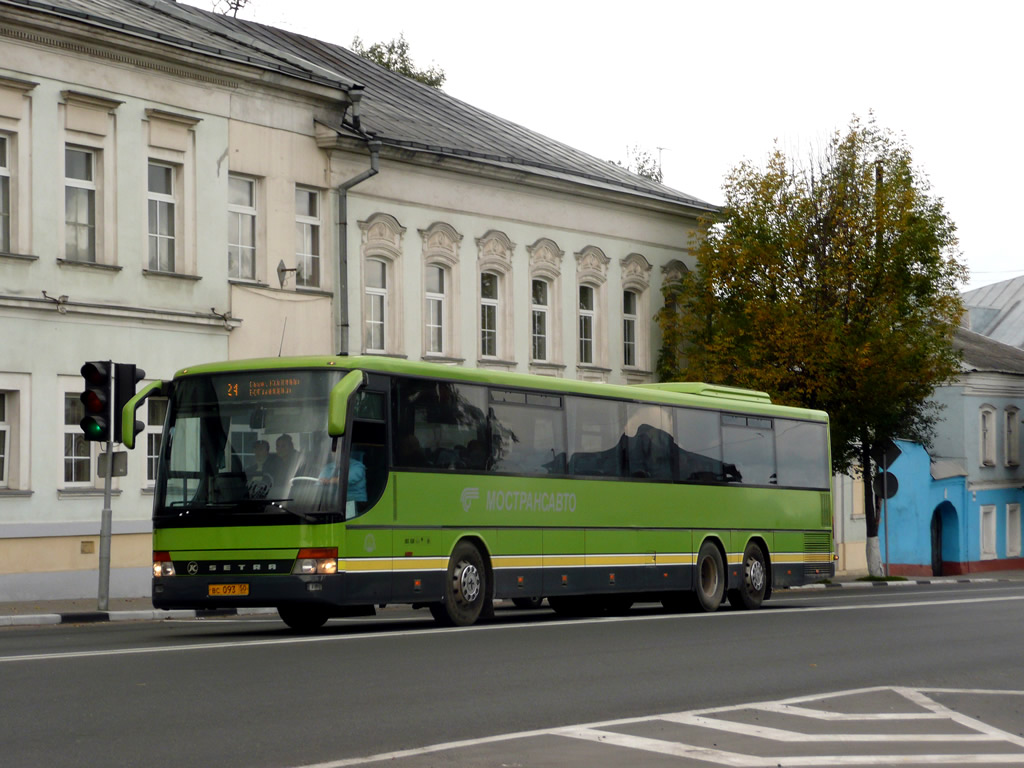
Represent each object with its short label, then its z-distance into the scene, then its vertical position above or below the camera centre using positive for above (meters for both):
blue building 59.56 +0.73
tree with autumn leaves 38.31 +5.07
